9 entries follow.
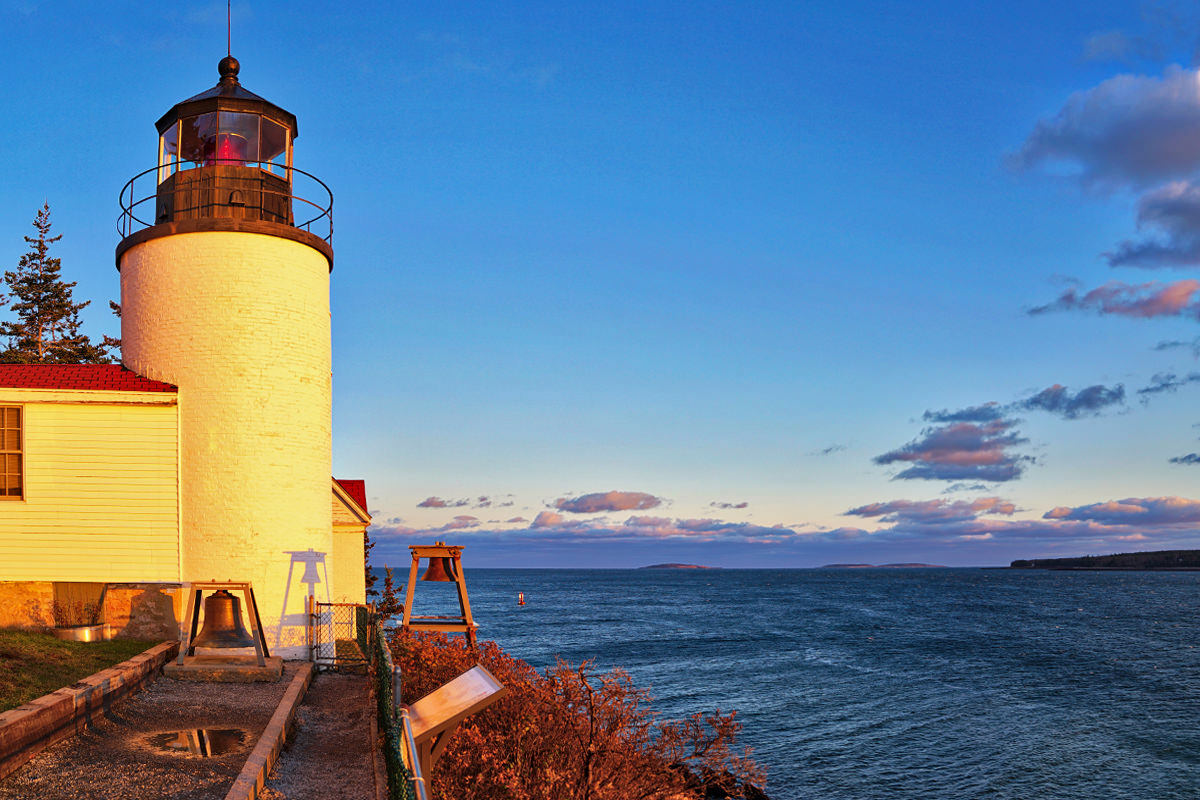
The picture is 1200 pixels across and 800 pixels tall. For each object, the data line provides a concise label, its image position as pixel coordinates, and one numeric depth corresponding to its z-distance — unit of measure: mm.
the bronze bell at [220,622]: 14641
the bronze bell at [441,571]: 16878
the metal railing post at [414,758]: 6108
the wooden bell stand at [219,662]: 13562
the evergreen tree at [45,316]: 43031
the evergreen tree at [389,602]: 34656
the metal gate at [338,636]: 16641
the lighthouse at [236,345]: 15930
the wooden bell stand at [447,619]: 16531
